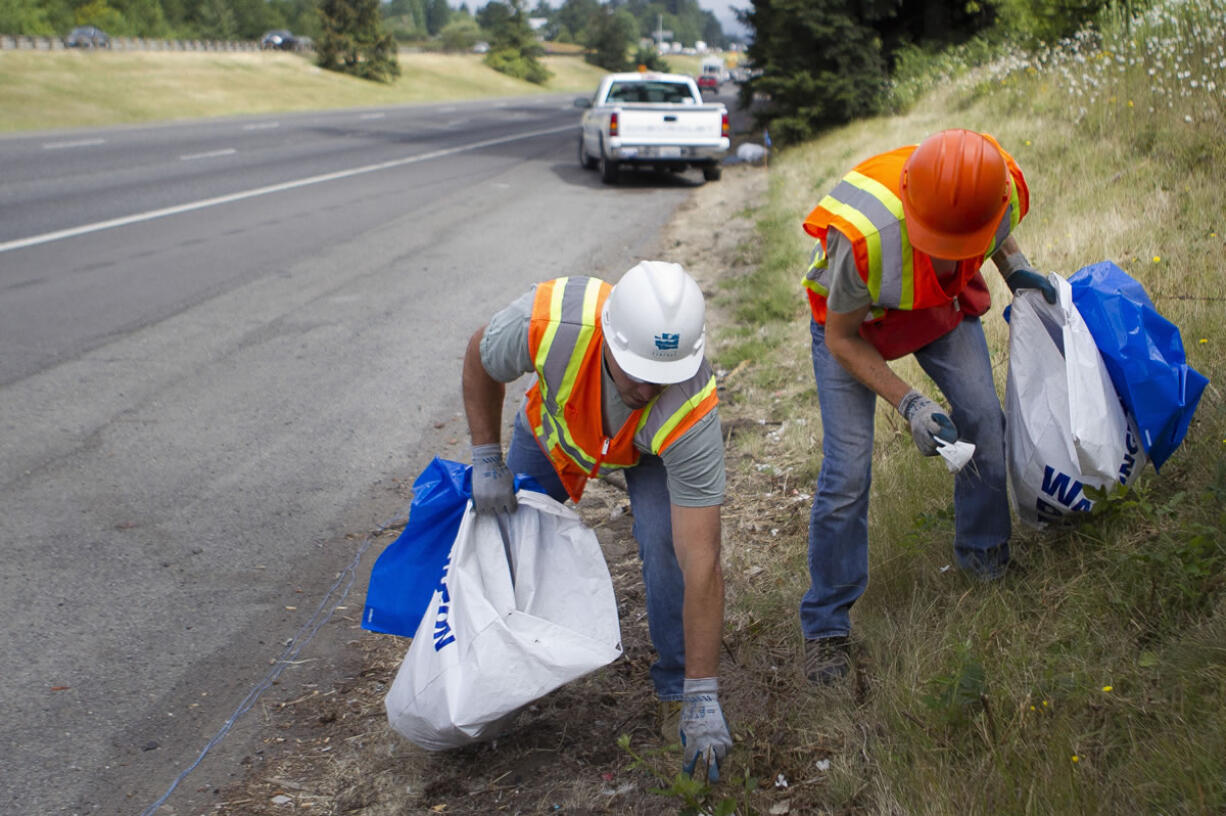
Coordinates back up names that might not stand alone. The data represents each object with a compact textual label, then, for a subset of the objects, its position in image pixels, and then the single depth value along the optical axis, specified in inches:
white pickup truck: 601.3
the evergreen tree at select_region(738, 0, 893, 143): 663.8
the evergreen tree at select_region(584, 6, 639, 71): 3342.5
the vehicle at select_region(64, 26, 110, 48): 1526.8
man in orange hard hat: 108.9
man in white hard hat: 101.8
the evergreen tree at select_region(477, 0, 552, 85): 2623.0
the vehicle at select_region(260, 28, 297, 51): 2390.5
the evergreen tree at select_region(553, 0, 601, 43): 5147.6
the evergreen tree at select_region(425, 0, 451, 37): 6063.0
